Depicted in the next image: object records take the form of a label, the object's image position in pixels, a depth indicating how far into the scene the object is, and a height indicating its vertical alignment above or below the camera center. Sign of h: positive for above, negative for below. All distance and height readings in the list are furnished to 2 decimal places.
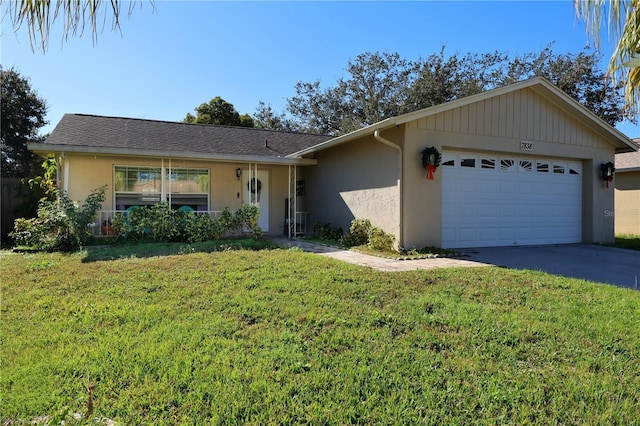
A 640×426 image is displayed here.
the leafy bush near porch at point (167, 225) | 8.90 -0.33
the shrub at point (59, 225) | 7.76 -0.30
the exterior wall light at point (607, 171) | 10.15 +1.11
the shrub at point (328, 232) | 10.32 -0.57
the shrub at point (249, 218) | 9.76 -0.18
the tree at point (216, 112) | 24.00 +6.36
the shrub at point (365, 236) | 8.28 -0.58
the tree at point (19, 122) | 18.48 +4.51
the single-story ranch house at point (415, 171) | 8.16 +1.06
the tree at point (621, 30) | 2.78 +1.43
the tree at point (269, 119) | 29.33 +7.32
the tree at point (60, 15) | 1.54 +0.82
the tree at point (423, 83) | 22.14 +8.42
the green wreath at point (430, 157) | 7.82 +1.14
